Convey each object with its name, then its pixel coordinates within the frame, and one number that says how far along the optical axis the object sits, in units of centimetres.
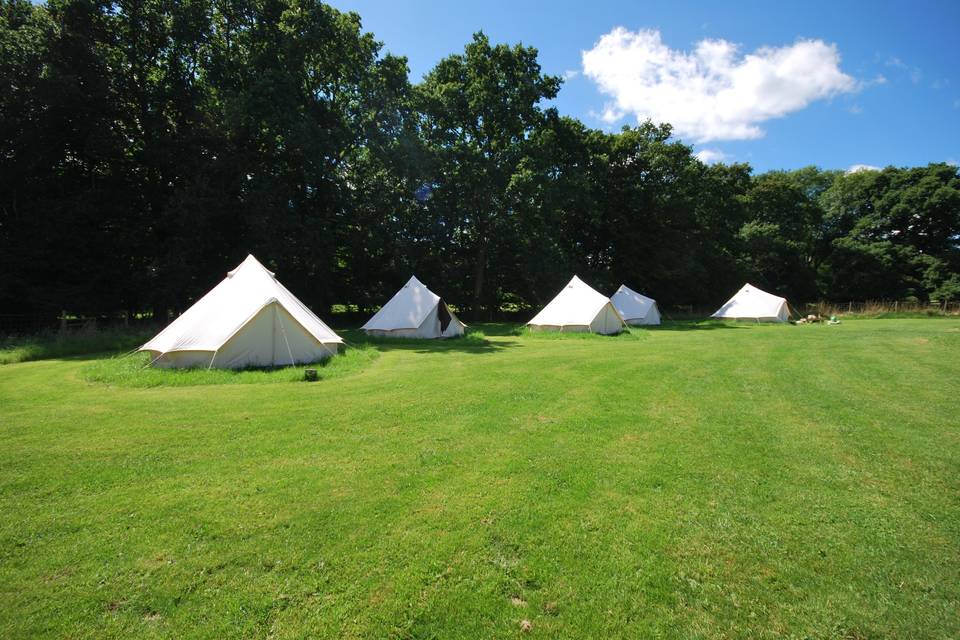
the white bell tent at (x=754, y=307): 2650
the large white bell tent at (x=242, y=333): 900
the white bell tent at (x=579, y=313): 1828
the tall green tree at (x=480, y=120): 2302
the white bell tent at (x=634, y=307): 2477
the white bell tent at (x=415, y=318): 1620
